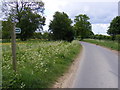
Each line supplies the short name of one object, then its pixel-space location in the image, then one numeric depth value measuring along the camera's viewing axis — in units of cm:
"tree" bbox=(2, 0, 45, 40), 4178
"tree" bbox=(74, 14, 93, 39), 7844
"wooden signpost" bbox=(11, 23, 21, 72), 505
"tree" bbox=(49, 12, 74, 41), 3834
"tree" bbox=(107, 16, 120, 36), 5648
